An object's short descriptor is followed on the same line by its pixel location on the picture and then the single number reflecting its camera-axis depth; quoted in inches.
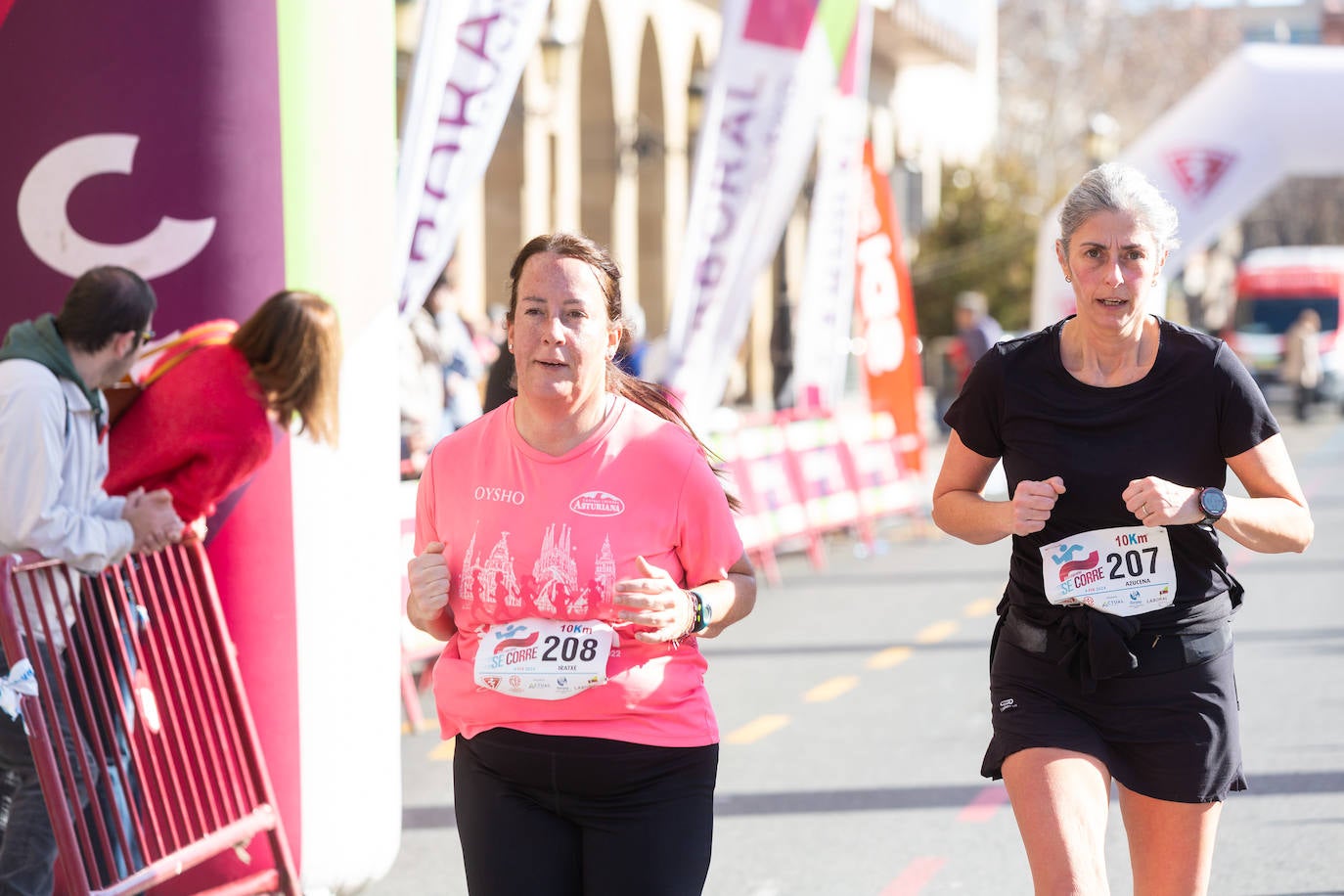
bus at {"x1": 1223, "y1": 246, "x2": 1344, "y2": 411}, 1366.9
